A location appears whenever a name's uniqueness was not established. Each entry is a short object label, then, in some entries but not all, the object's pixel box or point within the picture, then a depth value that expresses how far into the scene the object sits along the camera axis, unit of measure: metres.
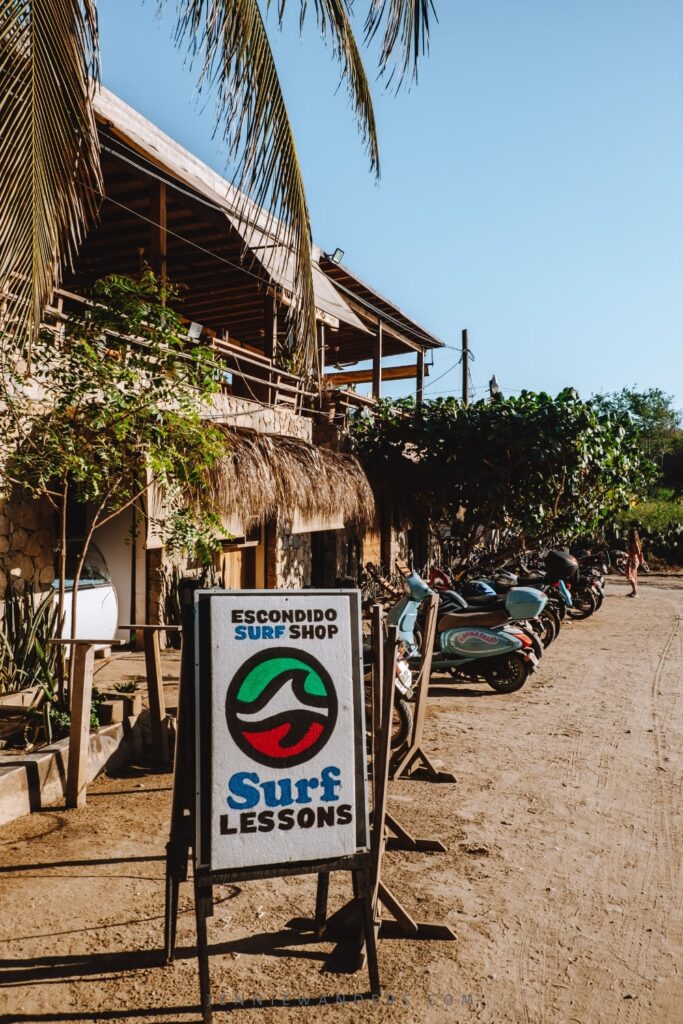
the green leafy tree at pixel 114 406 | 5.33
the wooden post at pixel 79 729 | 4.61
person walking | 17.81
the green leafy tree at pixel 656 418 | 54.09
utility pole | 26.61
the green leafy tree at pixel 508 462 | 13.45
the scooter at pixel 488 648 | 8.12
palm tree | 3.18
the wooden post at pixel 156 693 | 5.27
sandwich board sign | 2.79
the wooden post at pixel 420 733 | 4.40
